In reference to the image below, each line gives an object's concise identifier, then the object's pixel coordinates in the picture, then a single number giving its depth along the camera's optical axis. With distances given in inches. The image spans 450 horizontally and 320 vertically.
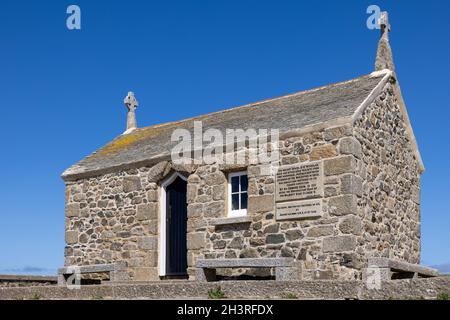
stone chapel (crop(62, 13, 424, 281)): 607.2
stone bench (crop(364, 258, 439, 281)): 502.5
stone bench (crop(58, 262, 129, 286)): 648.8
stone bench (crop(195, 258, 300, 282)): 510.0
